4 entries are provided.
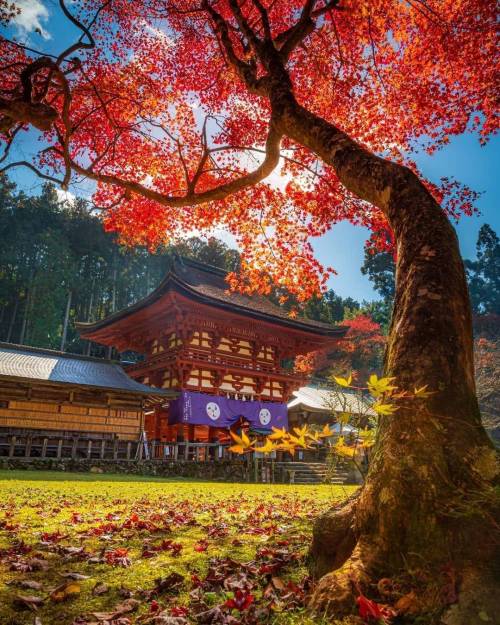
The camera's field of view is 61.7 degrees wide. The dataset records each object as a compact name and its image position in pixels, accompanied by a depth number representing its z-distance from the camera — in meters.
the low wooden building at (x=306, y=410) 26.73
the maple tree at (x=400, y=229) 2.03
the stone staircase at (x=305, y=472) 17.39
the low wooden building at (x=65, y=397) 15.48
